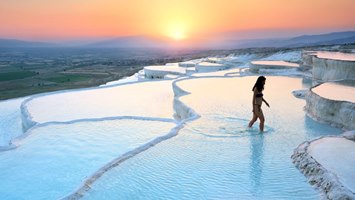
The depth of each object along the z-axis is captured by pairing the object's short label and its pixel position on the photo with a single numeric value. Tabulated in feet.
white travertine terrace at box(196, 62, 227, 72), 64.90
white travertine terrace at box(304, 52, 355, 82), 27.45
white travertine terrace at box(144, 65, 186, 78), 59.52
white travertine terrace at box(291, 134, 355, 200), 9.93
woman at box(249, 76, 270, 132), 17.16
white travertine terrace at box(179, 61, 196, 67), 79.46
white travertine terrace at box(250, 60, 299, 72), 46.74
